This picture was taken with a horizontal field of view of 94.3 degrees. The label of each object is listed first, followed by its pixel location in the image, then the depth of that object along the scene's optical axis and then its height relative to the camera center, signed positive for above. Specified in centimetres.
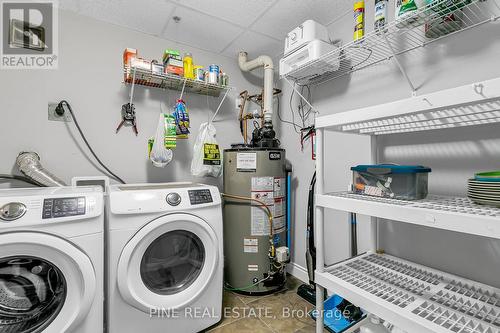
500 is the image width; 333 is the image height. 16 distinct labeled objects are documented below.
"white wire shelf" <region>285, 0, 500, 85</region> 102 +70
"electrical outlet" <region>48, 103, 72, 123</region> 159 +39
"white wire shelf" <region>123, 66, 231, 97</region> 170 +71
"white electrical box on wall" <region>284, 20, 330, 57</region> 151 +90
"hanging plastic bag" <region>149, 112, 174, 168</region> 172 +17
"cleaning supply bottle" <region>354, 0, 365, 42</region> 134 +86
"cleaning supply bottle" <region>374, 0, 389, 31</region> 119 +80
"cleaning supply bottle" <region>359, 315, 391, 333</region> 112 -78
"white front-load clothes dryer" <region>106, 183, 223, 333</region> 115 -49
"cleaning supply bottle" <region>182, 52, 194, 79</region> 183 +81
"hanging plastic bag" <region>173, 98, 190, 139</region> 179 +40
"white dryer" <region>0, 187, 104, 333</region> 93 -41
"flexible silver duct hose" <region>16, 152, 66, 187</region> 142 +0
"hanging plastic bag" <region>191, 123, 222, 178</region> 185 +12
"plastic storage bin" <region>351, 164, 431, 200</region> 101 -6
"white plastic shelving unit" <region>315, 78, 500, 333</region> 74 -29
